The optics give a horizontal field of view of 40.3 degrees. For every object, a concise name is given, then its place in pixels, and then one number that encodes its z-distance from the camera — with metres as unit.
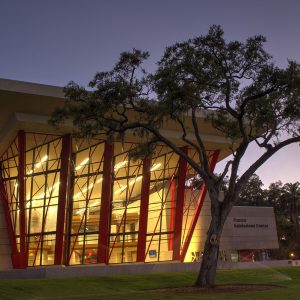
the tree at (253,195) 86.10
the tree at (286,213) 70.32
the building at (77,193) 29.57
